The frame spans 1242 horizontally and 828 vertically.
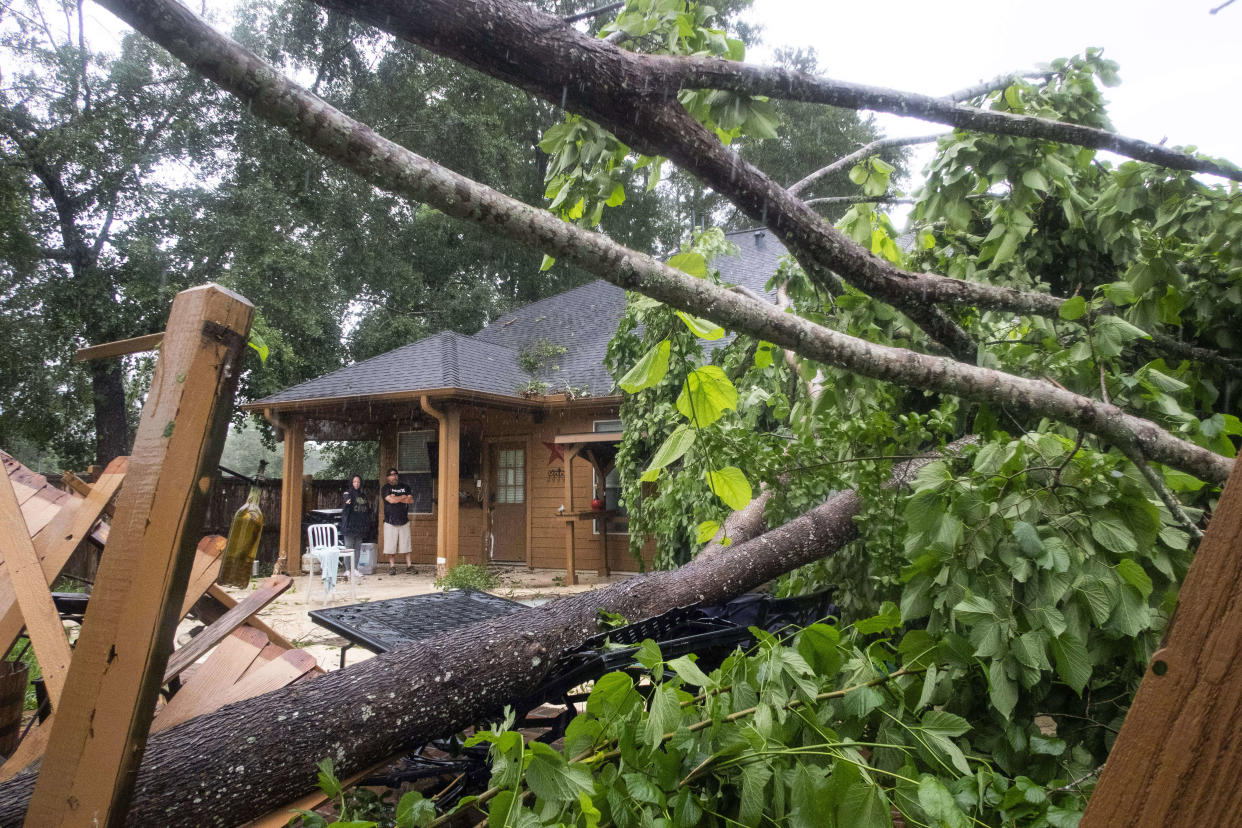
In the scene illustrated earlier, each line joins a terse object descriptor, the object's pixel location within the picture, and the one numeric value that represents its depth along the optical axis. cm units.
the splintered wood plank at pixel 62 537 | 214
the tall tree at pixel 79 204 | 1405
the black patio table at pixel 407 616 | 297
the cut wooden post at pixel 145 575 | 110
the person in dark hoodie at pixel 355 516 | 1144
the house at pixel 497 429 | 1092
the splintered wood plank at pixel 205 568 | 248
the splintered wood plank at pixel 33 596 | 161
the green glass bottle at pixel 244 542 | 158
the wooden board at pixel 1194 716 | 46
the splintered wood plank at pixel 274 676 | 242
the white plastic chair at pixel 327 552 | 871
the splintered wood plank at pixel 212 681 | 237
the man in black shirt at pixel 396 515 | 1161
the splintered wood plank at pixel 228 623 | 218
